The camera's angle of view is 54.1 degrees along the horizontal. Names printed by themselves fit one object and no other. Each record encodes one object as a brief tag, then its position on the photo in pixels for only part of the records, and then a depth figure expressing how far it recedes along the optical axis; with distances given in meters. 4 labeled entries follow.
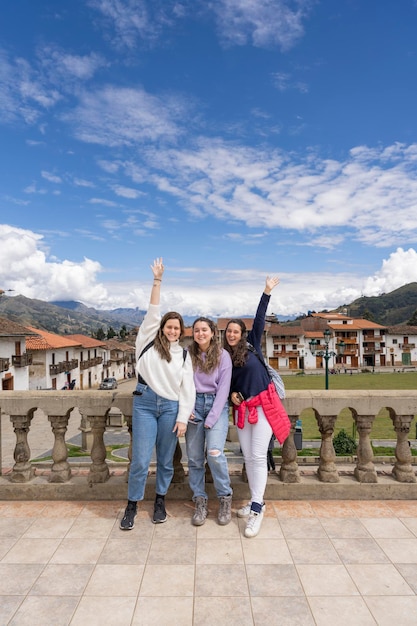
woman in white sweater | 4.08
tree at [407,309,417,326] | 103.16
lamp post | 24.62
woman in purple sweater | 4.08
